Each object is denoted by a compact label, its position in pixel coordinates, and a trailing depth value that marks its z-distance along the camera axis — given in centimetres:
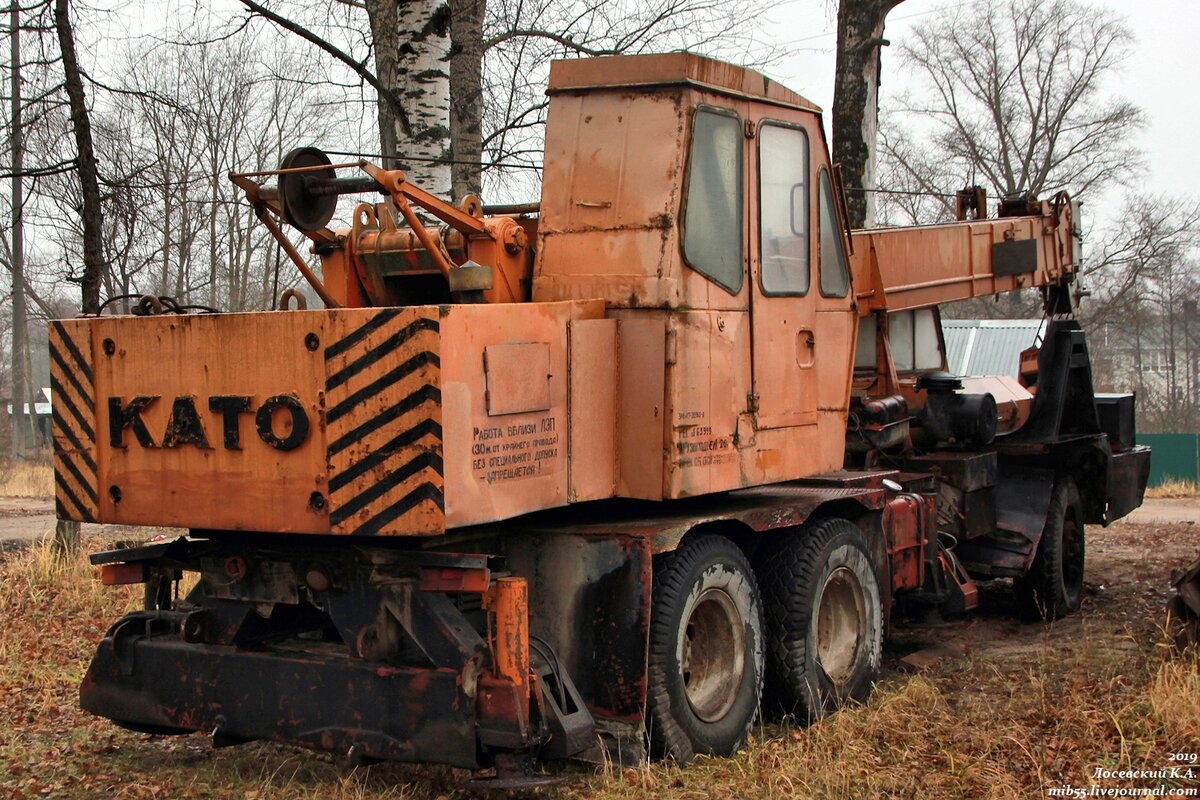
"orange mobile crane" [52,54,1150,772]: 506
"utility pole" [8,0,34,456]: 1937
